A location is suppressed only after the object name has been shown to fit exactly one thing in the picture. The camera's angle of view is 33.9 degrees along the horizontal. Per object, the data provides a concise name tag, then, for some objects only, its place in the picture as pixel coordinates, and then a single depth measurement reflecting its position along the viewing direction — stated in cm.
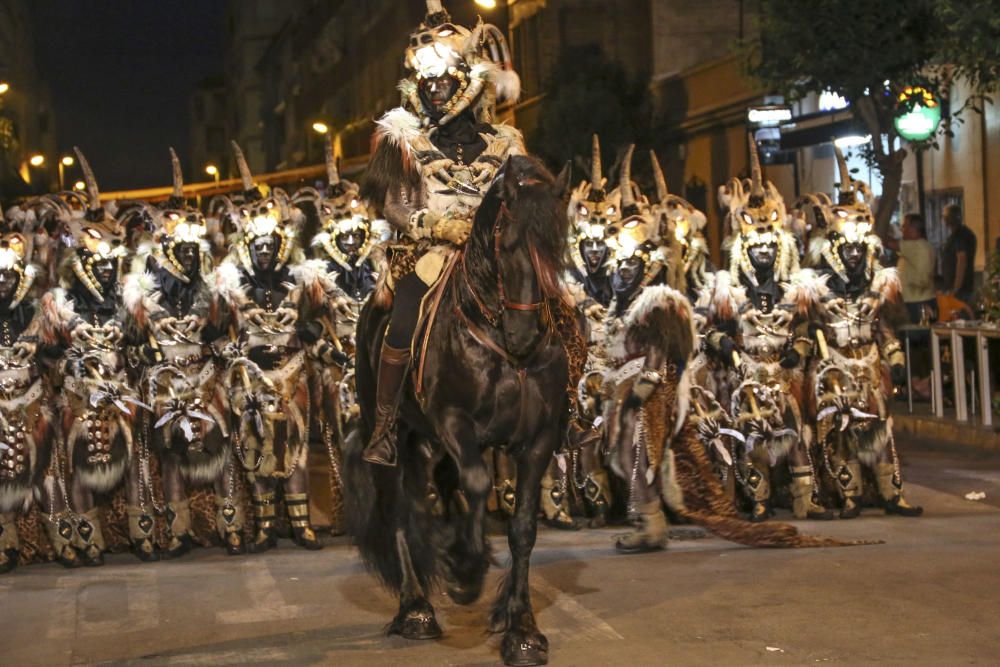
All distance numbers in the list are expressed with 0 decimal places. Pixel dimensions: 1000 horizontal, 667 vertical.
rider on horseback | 895
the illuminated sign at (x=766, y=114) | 2459
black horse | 808
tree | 1942
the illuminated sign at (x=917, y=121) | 2042
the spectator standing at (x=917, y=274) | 2034
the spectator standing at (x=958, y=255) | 2033
